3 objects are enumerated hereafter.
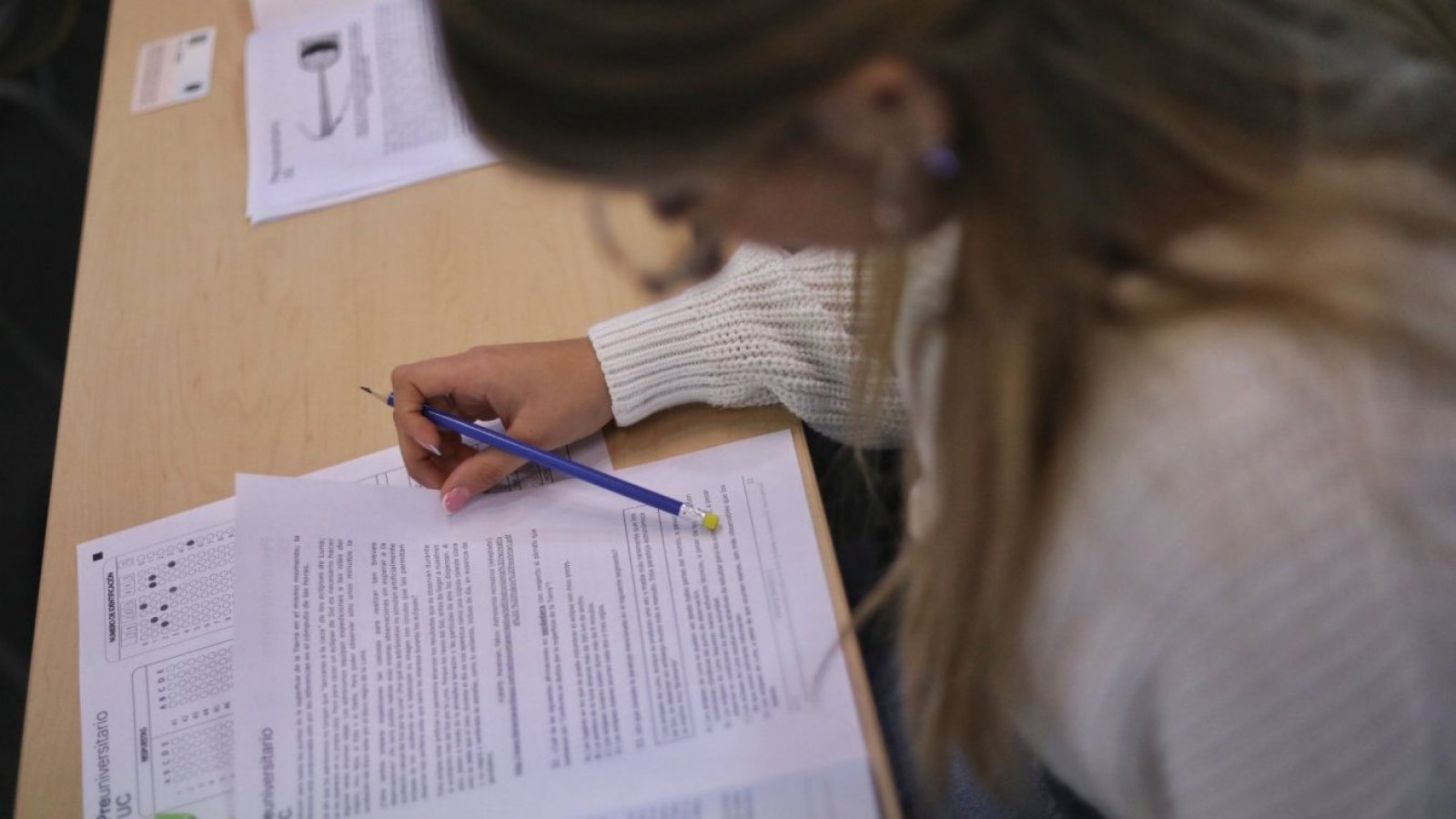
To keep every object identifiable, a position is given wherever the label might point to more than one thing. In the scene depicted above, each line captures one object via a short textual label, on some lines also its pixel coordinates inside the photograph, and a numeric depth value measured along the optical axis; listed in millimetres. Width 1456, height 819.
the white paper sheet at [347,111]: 890
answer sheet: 652
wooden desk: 753
